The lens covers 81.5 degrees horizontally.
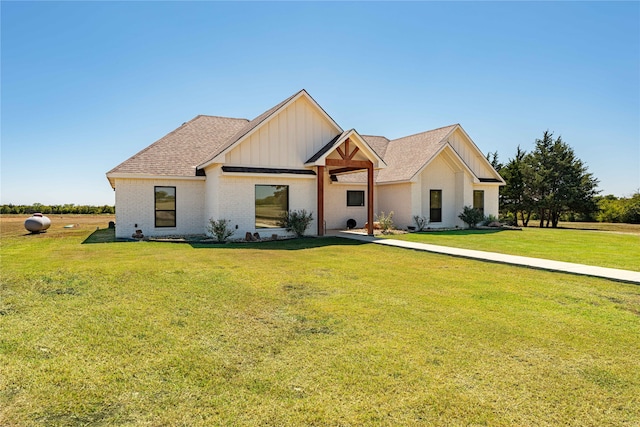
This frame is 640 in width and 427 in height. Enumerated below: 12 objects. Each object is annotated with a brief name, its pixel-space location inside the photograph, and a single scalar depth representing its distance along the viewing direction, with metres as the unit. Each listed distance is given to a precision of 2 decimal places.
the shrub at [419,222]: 22.57
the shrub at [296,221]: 18.33
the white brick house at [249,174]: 17.62
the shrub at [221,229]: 16.62
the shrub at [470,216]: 24.08
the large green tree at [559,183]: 32.12
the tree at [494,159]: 35.09
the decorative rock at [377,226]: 21.69
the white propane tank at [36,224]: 20.14
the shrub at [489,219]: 25.30
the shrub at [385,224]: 20.11
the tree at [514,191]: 32.47
